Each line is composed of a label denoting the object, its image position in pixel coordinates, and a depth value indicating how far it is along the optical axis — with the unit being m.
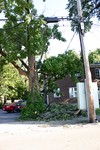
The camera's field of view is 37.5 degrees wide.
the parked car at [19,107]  18.60
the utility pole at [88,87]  8.42
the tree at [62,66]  11.59
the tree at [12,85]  26.25
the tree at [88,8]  13.48
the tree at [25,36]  11.07
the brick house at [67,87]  22.92
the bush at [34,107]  11.11
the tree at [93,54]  12.20
